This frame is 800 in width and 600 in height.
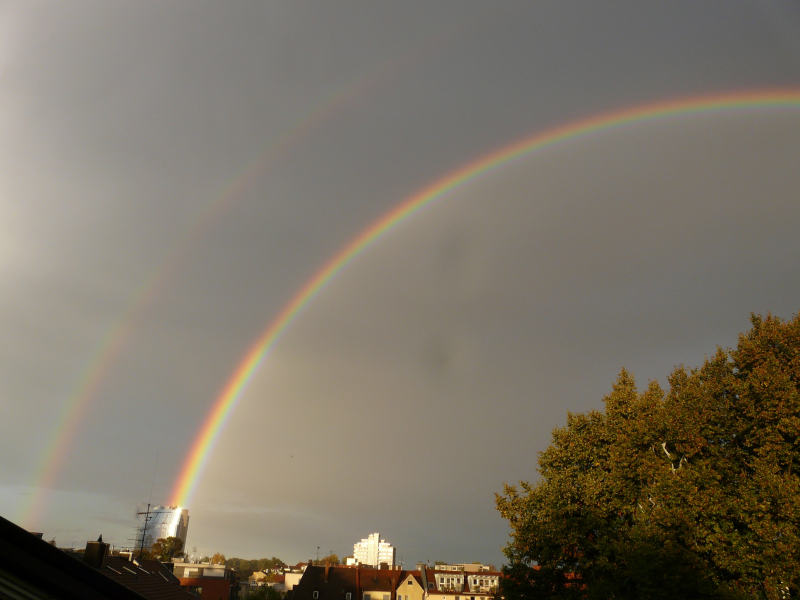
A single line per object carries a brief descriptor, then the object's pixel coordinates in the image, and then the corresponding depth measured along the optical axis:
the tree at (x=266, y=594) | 58.31
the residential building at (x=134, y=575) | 29.92
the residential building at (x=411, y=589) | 84.81
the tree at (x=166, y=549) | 118.04
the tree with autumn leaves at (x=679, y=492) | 24.75
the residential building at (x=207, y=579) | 72.06
